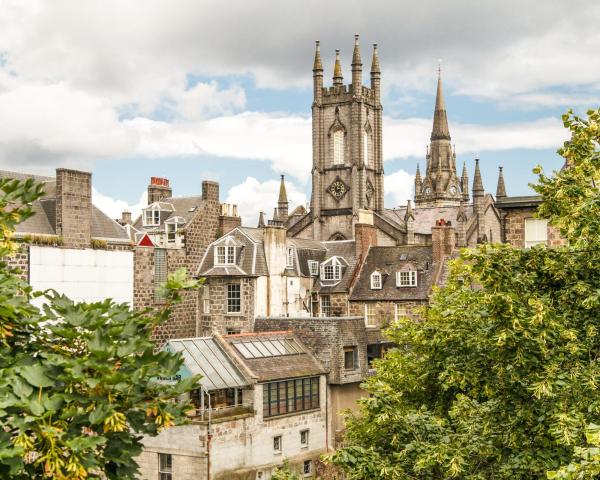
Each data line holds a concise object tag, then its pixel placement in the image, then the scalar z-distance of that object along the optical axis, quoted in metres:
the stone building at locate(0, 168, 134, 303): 41.28
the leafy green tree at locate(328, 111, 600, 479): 16.55
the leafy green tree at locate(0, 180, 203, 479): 8.86
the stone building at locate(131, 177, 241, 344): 47.91
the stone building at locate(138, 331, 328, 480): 36.41
